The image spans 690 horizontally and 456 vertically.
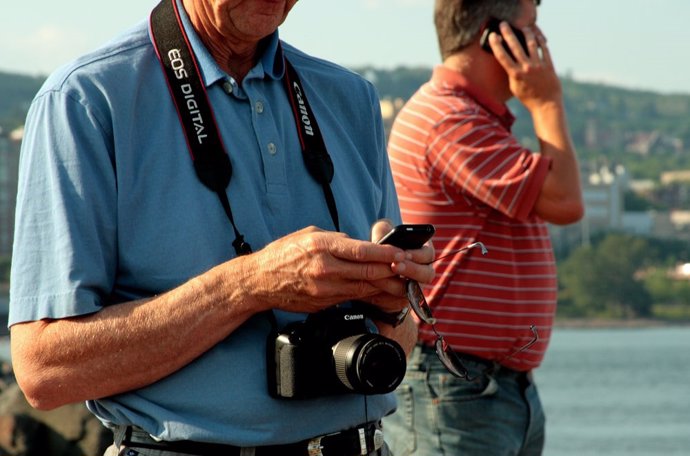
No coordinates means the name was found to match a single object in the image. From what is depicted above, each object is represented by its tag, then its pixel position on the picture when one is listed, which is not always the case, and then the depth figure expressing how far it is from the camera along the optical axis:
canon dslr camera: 3.97
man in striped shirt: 6.84
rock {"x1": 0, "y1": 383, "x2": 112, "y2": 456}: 16.11
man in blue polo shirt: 4.00
